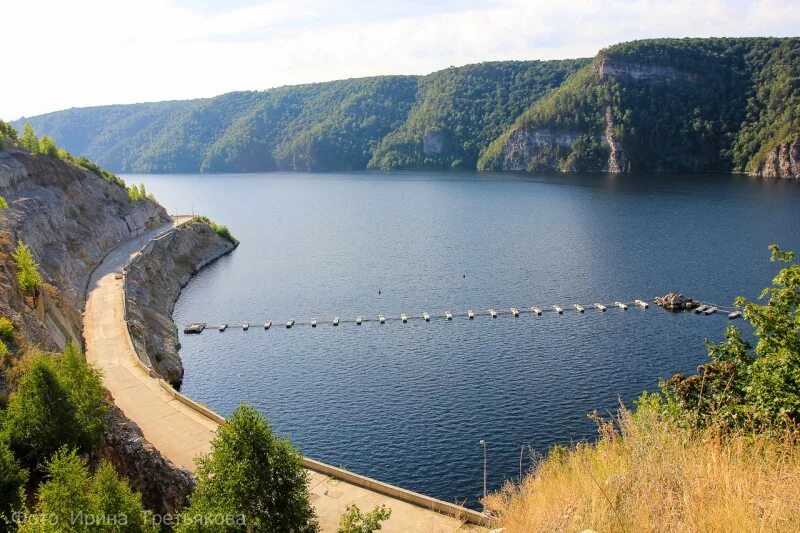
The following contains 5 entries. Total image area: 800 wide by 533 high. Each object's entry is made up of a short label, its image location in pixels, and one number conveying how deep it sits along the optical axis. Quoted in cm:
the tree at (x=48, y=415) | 2384
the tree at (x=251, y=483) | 2039
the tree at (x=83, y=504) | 1744
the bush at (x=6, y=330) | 3041
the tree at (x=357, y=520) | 2083
